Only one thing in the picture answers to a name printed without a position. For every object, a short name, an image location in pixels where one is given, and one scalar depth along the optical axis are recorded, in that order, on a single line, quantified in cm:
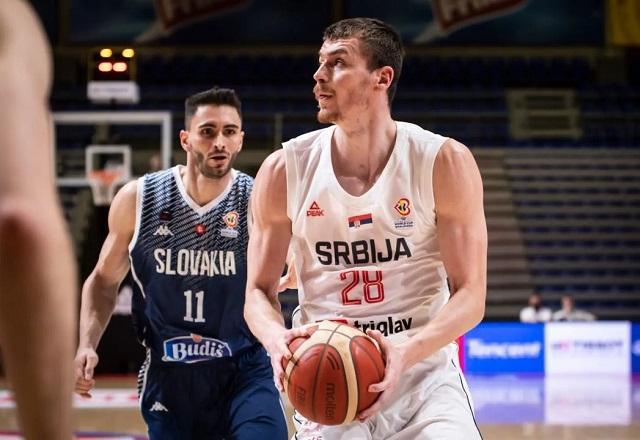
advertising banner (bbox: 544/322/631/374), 1276
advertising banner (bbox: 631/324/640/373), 1287
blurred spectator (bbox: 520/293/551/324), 1348
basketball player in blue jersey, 399
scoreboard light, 1028
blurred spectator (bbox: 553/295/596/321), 1344
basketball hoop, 1140
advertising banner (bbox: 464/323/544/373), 1268
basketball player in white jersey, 307
